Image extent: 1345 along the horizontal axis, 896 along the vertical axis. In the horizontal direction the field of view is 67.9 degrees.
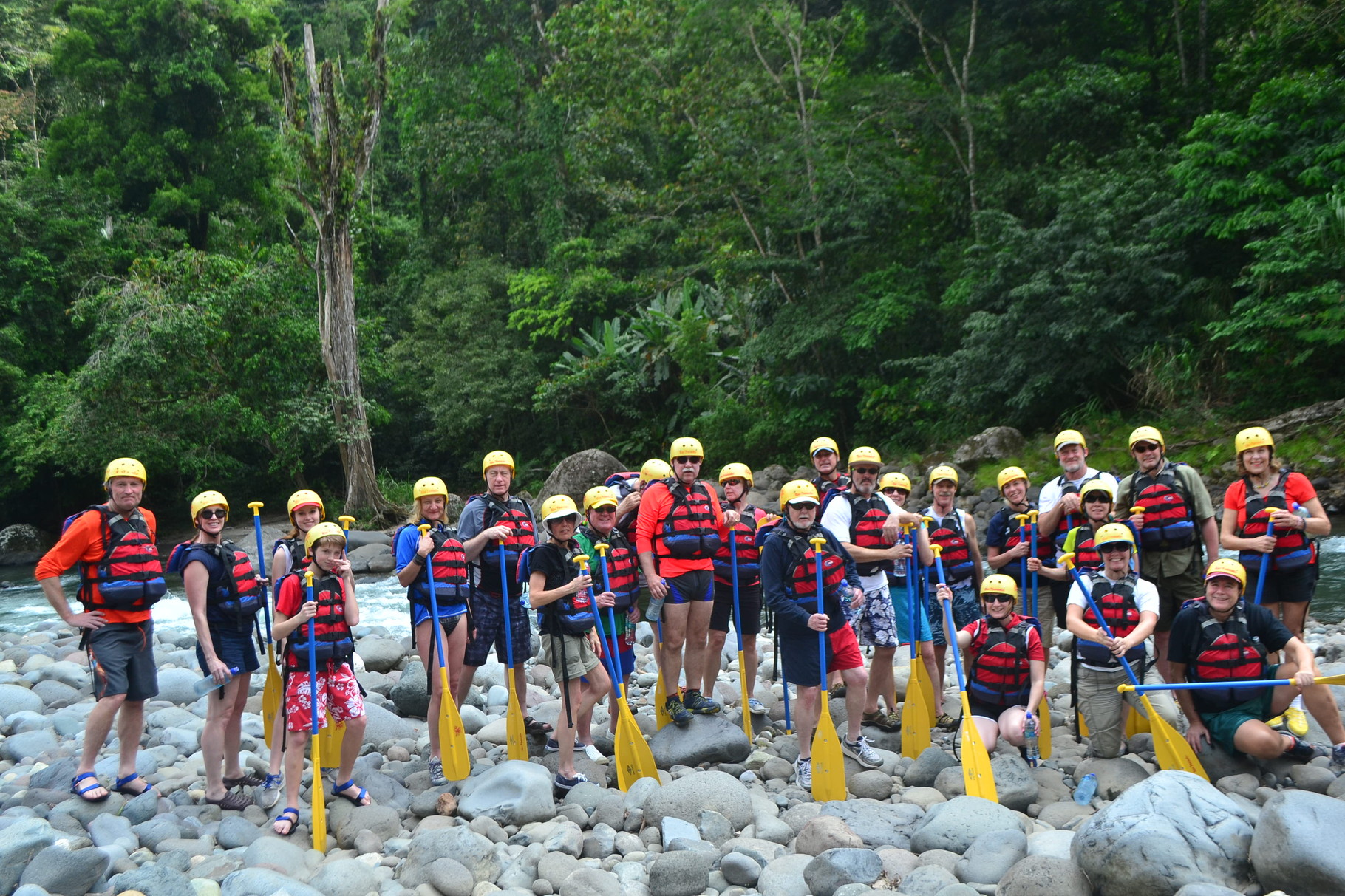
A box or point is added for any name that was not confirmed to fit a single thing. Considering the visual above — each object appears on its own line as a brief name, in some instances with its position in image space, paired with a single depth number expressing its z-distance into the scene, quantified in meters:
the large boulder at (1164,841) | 3.76
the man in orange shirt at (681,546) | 5.60
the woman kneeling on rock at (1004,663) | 5.25
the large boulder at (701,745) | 5.80
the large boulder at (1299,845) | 3.64
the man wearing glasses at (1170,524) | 5.50
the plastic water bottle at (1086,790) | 4.99
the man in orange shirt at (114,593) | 4.74
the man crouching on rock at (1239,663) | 4.77
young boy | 4.73
